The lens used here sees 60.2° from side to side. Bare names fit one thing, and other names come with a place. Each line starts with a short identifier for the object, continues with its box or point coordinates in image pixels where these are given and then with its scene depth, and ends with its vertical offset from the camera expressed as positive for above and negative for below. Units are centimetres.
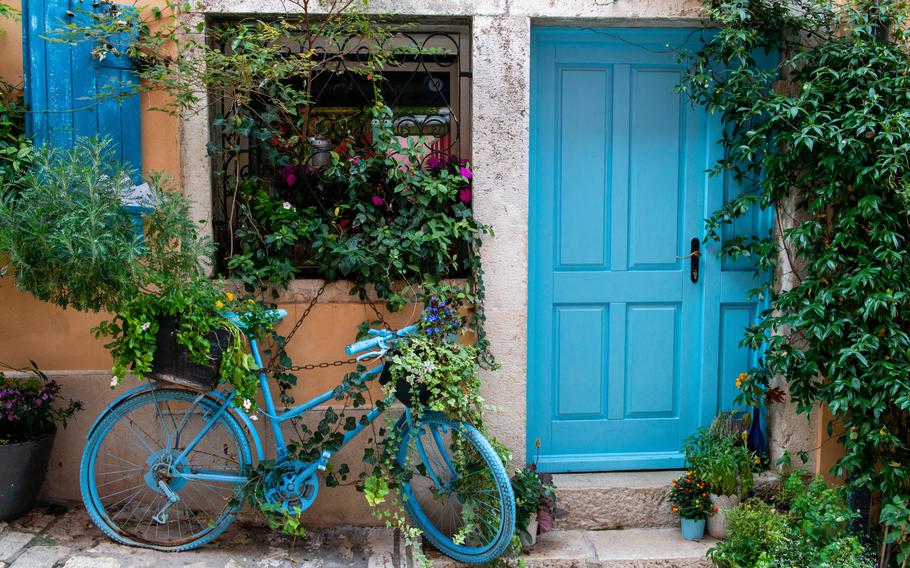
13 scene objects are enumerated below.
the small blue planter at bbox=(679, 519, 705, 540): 421 -158
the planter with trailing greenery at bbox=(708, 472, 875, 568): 376 -149
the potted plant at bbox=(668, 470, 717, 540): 418 -144
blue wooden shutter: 381 +74
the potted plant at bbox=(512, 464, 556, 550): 397 -139
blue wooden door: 442 -18
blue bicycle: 378 -119
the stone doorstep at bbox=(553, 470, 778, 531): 434 -149
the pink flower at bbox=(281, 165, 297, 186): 414 +30
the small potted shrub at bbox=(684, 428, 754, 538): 418 -127
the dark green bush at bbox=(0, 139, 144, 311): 328 -2
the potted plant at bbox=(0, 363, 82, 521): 382 -103
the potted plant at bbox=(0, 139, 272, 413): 330 -16
